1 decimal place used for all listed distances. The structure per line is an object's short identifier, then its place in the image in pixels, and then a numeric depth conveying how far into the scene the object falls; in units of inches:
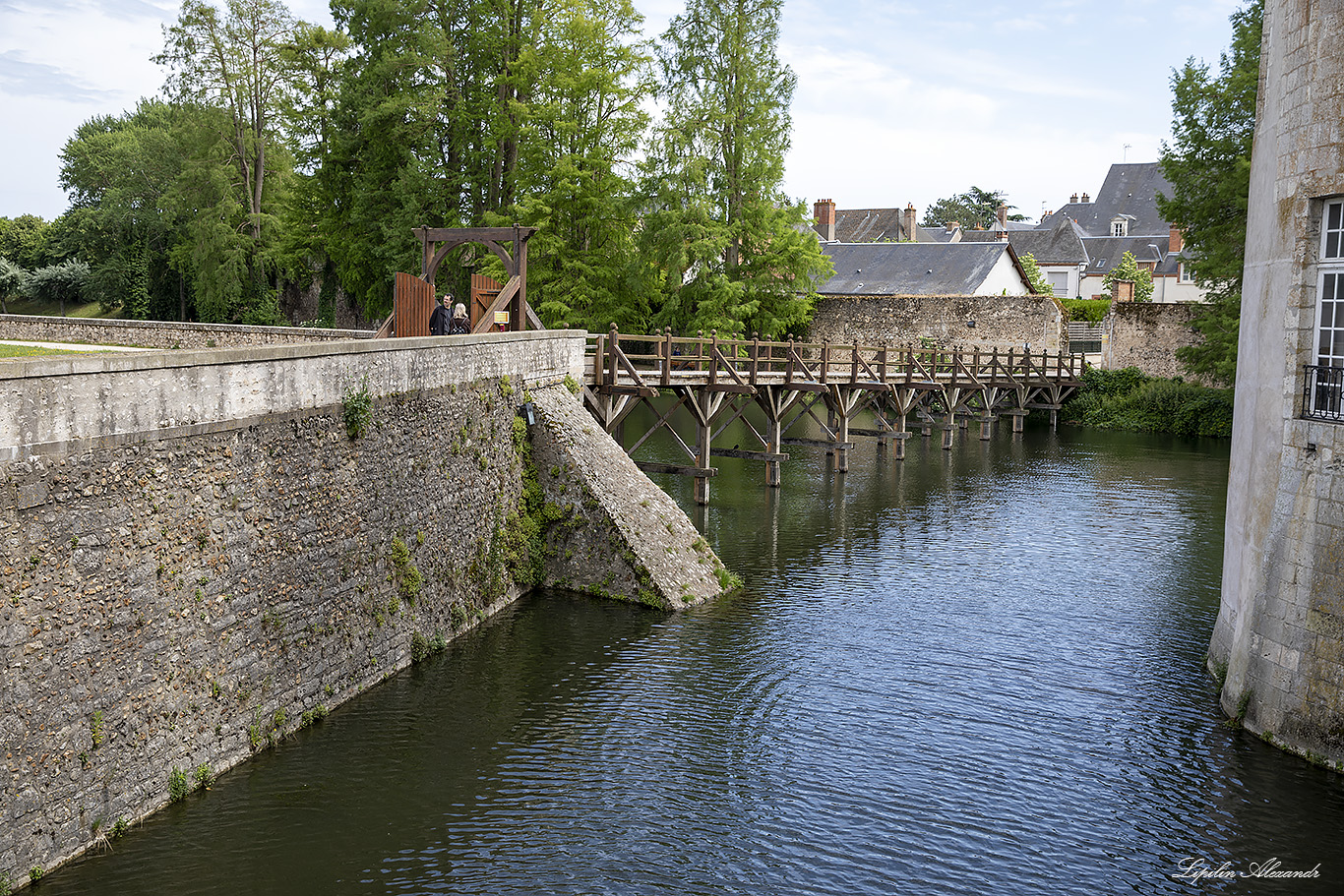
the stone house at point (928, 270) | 1696.6
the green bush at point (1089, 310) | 1706.4
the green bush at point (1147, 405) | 1322.6
